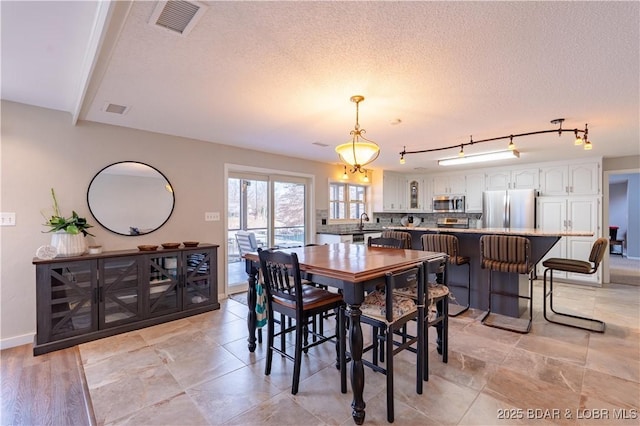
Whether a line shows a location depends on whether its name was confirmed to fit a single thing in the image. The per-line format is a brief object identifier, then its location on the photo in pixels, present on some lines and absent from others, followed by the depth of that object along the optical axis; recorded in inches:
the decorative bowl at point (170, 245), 134.7
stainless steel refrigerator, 216.5
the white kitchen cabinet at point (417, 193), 275.3
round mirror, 127.8
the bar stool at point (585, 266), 121.1
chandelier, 99.8
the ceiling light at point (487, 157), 166.9
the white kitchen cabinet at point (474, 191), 244.1
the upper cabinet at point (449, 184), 255.4
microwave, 253.1
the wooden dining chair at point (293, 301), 79.4
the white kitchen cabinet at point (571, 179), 199.0
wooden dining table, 69.4
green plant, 110.5
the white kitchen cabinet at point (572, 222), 198.2
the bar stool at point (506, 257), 121.4
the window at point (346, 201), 236.8
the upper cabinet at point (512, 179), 220.7
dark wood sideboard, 105.2
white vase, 111.0
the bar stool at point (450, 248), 138.5
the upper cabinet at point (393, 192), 257.6
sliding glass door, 177.8
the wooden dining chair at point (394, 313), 69.9
